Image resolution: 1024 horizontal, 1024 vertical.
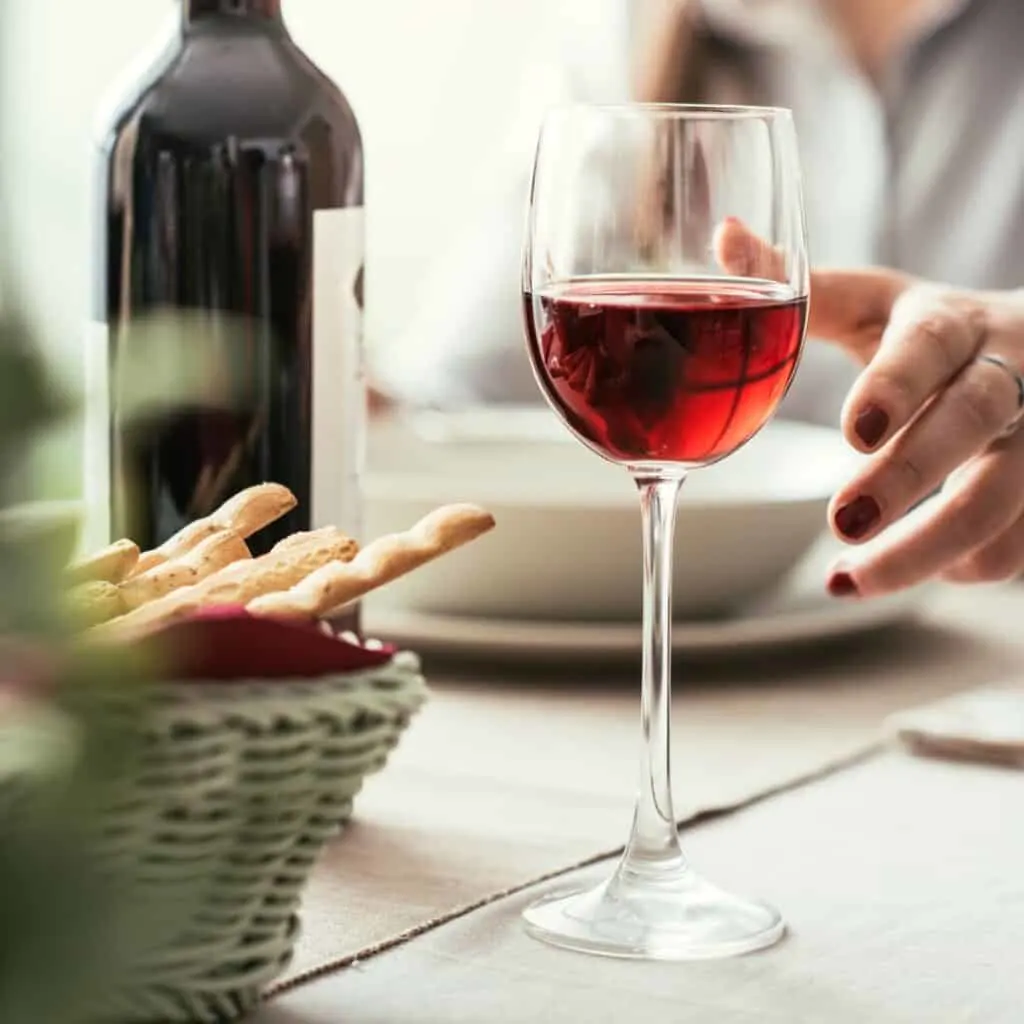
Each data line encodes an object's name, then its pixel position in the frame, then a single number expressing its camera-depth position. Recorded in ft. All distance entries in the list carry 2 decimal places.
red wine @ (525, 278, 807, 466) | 2.80
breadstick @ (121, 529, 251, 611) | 2.59
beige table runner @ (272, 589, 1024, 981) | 2.88
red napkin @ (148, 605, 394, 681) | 2.31
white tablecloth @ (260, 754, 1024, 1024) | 2.60
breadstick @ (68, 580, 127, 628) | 2.47
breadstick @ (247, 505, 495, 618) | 2.47
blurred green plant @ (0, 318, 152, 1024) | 1.55
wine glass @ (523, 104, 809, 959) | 2.80
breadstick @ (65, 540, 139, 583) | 2.57
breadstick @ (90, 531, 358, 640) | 2.46
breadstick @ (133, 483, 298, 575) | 2.71
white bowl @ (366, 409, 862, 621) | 3.63
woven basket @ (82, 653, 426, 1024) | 2.30
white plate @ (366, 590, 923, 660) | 3.64
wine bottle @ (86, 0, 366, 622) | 3.07
